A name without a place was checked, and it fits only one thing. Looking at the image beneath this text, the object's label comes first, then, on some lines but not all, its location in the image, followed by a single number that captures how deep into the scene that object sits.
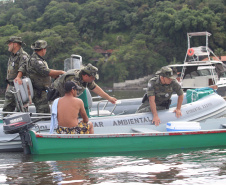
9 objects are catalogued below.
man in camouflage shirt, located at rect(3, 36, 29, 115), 12.84
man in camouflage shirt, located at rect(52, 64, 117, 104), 11.31
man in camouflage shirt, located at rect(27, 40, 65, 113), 12.20
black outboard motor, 11.09
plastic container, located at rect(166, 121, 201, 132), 12.55
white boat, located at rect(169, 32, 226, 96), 35.54
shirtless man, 10.29
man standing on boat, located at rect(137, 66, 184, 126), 13.07
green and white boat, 11.35
